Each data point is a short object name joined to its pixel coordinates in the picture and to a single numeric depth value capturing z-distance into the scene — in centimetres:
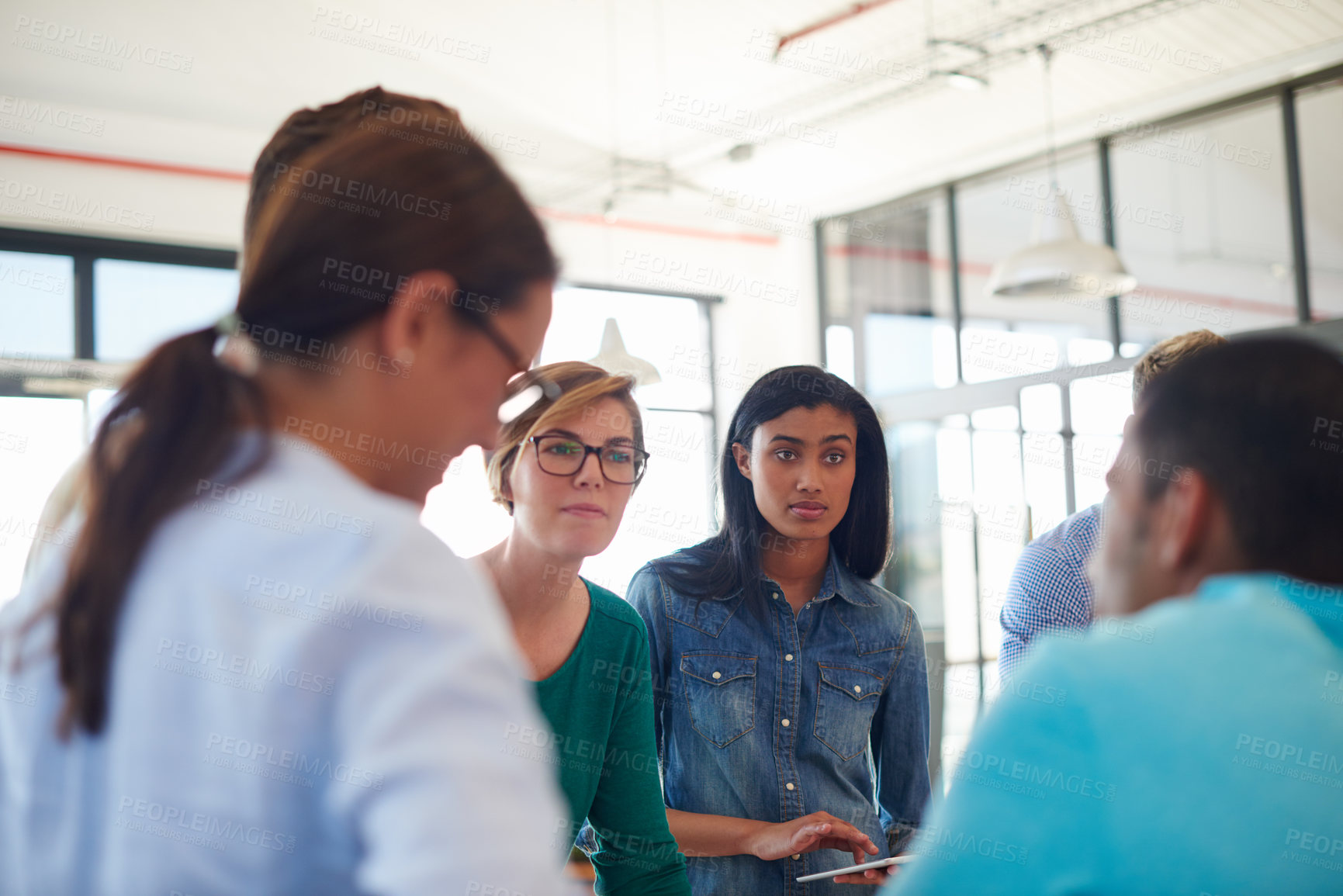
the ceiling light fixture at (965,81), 519
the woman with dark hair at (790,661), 192
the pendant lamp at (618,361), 462
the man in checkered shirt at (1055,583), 206
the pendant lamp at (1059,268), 426
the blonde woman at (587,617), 163
